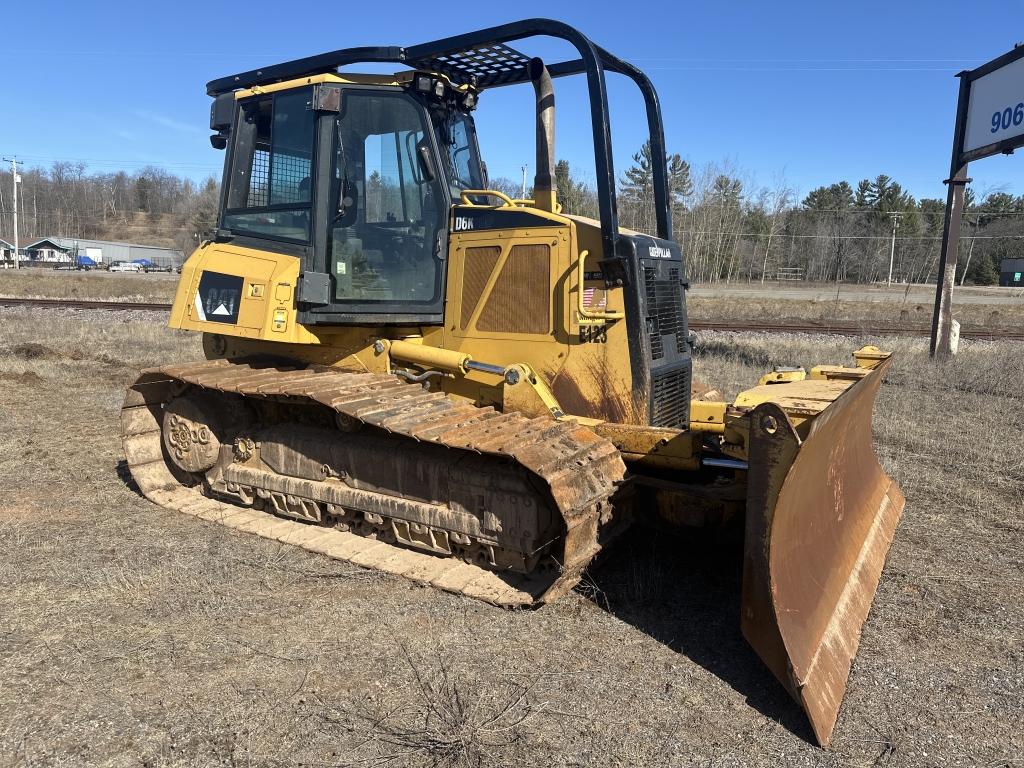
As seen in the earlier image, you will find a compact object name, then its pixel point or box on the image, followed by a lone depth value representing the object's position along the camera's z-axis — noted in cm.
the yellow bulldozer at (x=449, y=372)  438
